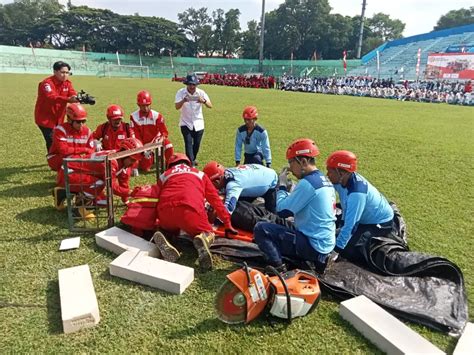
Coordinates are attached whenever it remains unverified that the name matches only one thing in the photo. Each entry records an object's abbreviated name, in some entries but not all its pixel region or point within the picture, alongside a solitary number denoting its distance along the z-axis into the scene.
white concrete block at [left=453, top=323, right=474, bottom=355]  2.75
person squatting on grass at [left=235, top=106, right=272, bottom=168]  6.59
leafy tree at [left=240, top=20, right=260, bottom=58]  83.00
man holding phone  7.26
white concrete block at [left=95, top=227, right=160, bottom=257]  4.03
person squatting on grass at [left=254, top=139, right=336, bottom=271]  3.46
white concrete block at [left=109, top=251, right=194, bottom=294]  3.48
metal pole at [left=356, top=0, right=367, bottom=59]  48.05
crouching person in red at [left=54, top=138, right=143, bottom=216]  5.13
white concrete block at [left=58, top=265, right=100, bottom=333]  2.94
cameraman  6.66
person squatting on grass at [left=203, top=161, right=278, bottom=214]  4.85
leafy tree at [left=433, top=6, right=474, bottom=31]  72.71
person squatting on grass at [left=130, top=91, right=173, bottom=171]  7.42
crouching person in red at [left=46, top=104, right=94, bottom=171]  5.60
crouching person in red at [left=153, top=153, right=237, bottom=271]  3.93
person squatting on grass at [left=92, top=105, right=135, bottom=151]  6.62
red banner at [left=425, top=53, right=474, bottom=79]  30.59
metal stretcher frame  4.34
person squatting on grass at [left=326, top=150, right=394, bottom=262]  3.82
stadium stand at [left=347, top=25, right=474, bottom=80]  40.62
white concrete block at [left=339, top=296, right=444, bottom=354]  2.68
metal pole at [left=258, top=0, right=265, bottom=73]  49.34
